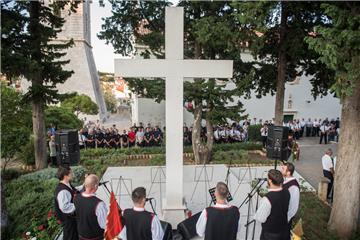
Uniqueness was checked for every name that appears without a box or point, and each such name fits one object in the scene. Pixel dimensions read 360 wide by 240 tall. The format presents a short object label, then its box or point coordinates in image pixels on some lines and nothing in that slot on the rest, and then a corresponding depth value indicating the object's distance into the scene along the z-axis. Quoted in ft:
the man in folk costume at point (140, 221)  12.98
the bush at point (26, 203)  23.11
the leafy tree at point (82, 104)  89.03
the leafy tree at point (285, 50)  34.35
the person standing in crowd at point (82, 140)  50.70
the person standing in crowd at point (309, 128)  72.79
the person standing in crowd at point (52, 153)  41.10
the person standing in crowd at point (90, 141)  51.47
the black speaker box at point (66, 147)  27.30
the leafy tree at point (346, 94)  18.48
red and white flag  13.66
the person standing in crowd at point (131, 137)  52.70
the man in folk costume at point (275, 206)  14.52
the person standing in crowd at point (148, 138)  52.85
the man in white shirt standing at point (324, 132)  64.42
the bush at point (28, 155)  42.43
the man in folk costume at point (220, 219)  13.24
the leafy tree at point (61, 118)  54.49
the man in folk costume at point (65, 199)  15.51
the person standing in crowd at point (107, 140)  51.67
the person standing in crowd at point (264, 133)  53.93
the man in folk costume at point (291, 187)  16.31
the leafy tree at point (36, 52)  32.70
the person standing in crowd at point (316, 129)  72.54
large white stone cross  20.33
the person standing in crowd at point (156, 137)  53.26
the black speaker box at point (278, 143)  28.76
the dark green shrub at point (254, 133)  62.18
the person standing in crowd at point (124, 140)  52.90
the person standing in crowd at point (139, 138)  52.60
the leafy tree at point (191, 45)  38.29
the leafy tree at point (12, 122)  36.42
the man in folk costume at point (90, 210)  14.29
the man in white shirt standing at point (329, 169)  30.86
